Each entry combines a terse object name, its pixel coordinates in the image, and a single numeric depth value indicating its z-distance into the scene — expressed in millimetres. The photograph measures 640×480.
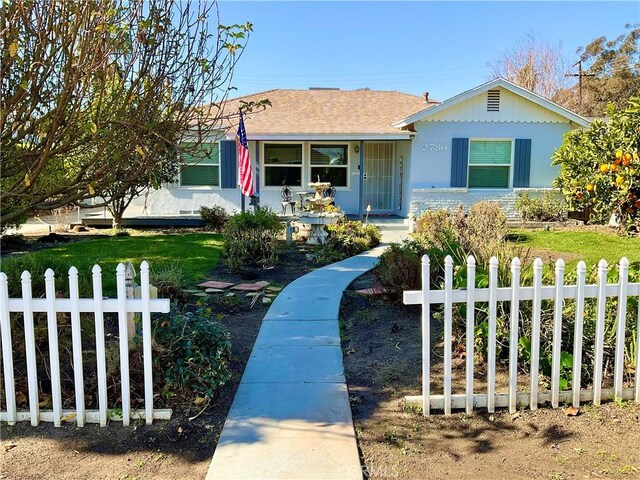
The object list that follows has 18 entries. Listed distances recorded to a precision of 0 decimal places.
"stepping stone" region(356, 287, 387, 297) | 6959
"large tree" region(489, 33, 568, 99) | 36562
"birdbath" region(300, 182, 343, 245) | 12234
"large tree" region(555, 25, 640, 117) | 37094
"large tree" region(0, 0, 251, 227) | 3859
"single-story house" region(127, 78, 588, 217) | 16812
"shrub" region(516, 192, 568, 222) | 16344
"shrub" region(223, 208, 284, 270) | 10047
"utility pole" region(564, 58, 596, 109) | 36606
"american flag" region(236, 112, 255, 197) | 12984
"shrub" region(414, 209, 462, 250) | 8208
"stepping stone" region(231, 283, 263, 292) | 7974
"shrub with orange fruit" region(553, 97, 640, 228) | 5160
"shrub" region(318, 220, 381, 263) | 10820
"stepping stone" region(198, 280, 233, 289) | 8094
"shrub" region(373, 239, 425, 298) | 6578
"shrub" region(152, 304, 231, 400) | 4059
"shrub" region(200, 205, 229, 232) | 16283
